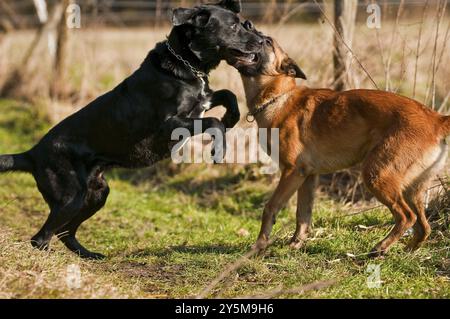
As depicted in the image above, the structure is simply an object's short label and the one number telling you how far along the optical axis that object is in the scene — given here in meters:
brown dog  9.95
